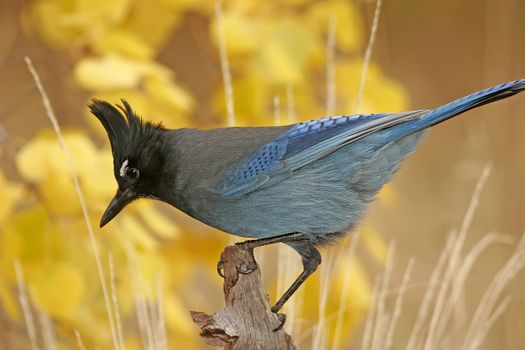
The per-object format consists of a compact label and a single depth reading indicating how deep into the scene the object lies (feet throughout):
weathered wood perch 14.78
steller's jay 16.22
